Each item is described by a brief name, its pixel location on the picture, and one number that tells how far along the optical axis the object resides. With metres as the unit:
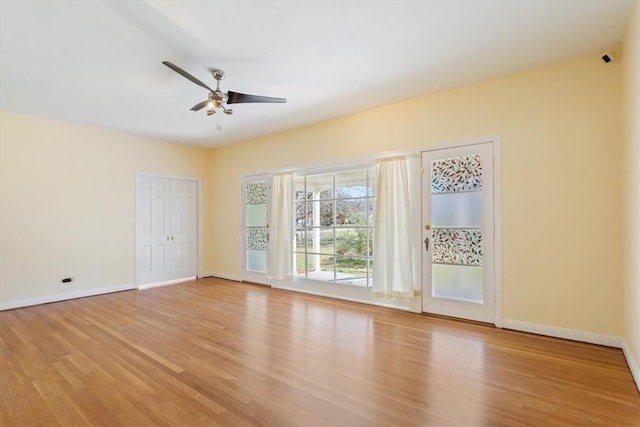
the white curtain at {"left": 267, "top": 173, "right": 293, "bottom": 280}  5.43
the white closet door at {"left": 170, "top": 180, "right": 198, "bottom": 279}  6.33
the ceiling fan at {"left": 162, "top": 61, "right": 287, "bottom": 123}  3.25
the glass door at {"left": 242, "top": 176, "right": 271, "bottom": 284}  5.98
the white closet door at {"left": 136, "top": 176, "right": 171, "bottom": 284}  5.77
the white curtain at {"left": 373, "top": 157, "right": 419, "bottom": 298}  4.08
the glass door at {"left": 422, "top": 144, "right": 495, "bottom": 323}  3.58
